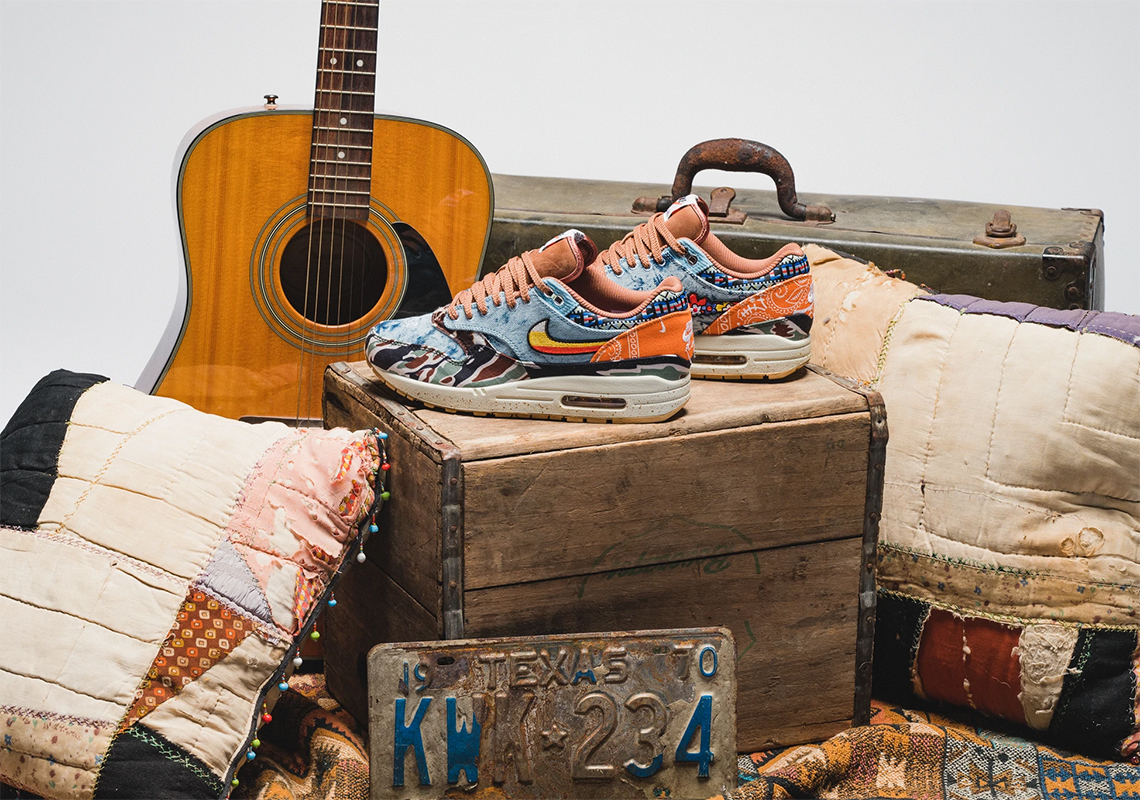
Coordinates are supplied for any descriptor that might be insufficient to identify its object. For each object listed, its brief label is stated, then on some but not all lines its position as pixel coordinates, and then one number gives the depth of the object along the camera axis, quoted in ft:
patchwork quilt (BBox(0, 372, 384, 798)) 8.16
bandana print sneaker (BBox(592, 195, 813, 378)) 8.89
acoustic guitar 9.44
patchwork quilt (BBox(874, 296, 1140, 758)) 8.85
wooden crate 8.41
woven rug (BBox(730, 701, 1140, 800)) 8.76
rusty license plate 8.31
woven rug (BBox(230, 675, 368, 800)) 8.64
